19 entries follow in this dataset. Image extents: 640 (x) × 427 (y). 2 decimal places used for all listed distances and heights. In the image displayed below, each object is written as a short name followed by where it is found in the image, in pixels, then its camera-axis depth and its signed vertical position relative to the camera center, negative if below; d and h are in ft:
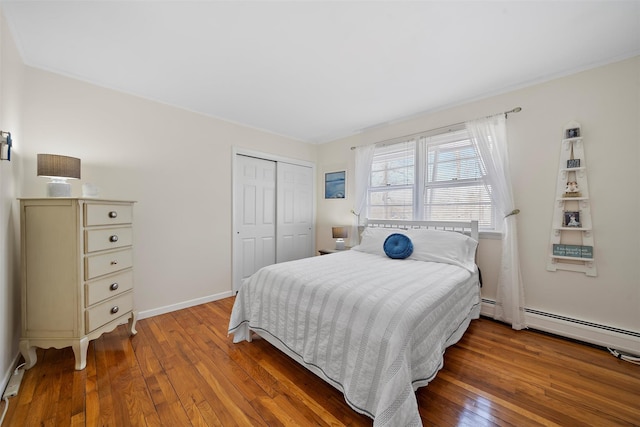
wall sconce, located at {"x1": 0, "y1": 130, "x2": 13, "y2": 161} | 4.77 +1.24
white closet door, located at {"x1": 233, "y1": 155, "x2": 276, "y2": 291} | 11.61 -0.35
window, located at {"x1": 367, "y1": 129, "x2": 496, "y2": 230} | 9.32 +1.25
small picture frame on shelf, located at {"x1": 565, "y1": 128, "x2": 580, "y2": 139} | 7.32 +2.39
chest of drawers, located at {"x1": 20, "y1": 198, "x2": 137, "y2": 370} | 5.76 -1.64
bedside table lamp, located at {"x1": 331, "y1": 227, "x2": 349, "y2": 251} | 12.21 -1.23
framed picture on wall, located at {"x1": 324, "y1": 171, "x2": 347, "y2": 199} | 13.57 +1.43
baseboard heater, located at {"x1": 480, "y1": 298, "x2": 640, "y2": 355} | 6.57 -3.54
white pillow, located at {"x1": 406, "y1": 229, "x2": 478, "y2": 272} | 8.13 -1.32
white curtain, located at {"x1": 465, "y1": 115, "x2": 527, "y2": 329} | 8.12 +0.16
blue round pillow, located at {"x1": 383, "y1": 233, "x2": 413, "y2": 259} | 8.63 -1.32
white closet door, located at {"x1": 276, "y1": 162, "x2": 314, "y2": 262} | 13.38 -0.16
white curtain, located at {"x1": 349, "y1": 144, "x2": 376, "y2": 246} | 12.27 +1.47
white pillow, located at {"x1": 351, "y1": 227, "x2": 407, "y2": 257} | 9.72 -1.24
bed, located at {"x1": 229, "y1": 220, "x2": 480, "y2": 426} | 4.16 -2.30
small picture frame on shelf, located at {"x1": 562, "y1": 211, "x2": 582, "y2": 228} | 7.32 -0.24
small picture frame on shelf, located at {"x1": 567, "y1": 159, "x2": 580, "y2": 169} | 7.27 +1.44
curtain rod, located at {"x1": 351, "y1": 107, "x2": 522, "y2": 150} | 8.30 +3.41
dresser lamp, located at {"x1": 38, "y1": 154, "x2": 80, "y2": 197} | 6.04 +0.96
